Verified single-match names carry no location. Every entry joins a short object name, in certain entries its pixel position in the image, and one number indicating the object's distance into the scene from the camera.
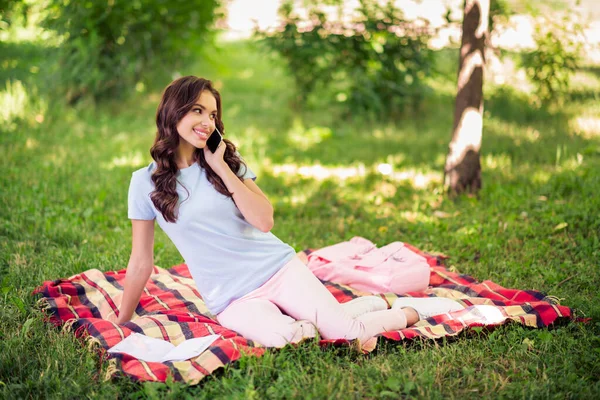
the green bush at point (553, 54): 7.95
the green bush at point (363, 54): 8.30
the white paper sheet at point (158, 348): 3.15
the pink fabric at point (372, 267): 4.11
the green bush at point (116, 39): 8.60
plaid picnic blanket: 3.06
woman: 3.24
